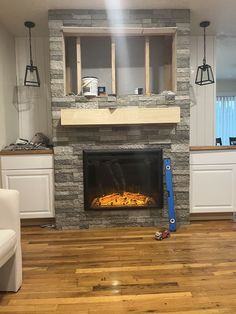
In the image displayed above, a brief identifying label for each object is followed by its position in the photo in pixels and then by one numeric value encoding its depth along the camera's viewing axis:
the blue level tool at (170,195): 3.12
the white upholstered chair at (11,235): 1.89
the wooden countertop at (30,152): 3.20
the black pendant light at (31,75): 3.34
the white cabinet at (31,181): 3.23
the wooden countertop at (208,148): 3.28
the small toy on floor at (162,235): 2.87
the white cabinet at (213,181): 3.31
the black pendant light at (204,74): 3.46
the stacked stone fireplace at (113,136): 3.07
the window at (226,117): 7.44
